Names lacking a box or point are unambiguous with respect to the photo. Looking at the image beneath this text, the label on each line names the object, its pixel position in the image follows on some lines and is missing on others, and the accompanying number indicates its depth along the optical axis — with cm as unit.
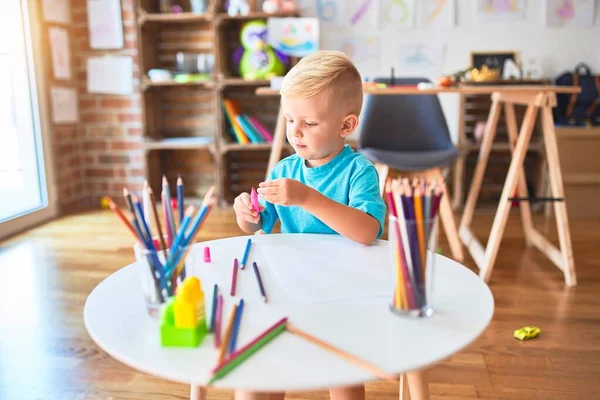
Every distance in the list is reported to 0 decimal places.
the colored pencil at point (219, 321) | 59
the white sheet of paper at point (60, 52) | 325
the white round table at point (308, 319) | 53
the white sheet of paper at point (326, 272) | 72
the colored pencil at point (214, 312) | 63
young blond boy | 90
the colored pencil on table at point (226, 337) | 56
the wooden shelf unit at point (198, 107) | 329
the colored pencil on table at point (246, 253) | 84
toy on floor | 165
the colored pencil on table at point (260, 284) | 71
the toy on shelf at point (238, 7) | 320
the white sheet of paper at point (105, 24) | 339
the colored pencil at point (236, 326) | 58
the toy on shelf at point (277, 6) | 319
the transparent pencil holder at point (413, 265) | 65
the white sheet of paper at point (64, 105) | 324
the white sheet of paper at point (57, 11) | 318
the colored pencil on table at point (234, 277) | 73
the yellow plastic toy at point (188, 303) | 58
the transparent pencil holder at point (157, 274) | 67
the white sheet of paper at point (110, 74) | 345
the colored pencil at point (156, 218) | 70
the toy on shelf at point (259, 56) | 322
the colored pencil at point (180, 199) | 68
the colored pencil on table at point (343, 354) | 52
